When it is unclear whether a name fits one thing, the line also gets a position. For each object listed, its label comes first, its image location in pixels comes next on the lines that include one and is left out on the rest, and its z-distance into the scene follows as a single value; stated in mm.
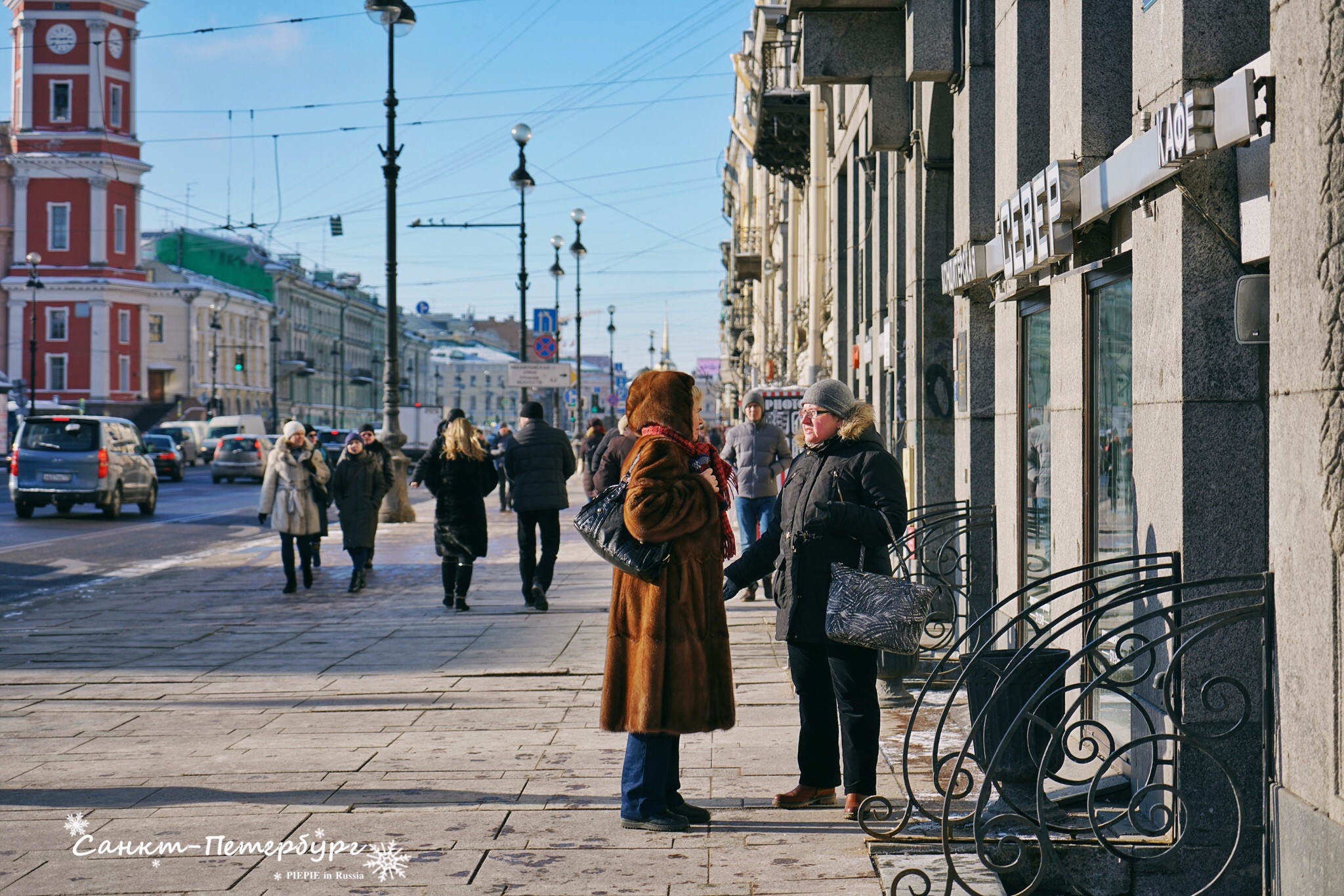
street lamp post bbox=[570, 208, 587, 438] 44375
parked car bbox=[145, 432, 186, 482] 47250
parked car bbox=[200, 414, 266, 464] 65375
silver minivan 27219
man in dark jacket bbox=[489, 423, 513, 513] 27625
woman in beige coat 14703
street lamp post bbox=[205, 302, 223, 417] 87562
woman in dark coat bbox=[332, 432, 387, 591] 14961
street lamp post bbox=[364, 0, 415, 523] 22219
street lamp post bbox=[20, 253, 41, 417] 66600
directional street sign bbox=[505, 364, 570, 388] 32188
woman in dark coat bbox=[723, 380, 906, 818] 5891
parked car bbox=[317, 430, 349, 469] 50562
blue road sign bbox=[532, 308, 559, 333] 34219
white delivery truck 53000
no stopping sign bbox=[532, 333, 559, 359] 32906
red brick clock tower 75625
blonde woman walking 13211
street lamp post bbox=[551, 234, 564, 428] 46625
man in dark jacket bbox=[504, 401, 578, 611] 13008
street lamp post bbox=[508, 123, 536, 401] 31203
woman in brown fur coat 5754
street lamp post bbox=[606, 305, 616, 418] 79188
